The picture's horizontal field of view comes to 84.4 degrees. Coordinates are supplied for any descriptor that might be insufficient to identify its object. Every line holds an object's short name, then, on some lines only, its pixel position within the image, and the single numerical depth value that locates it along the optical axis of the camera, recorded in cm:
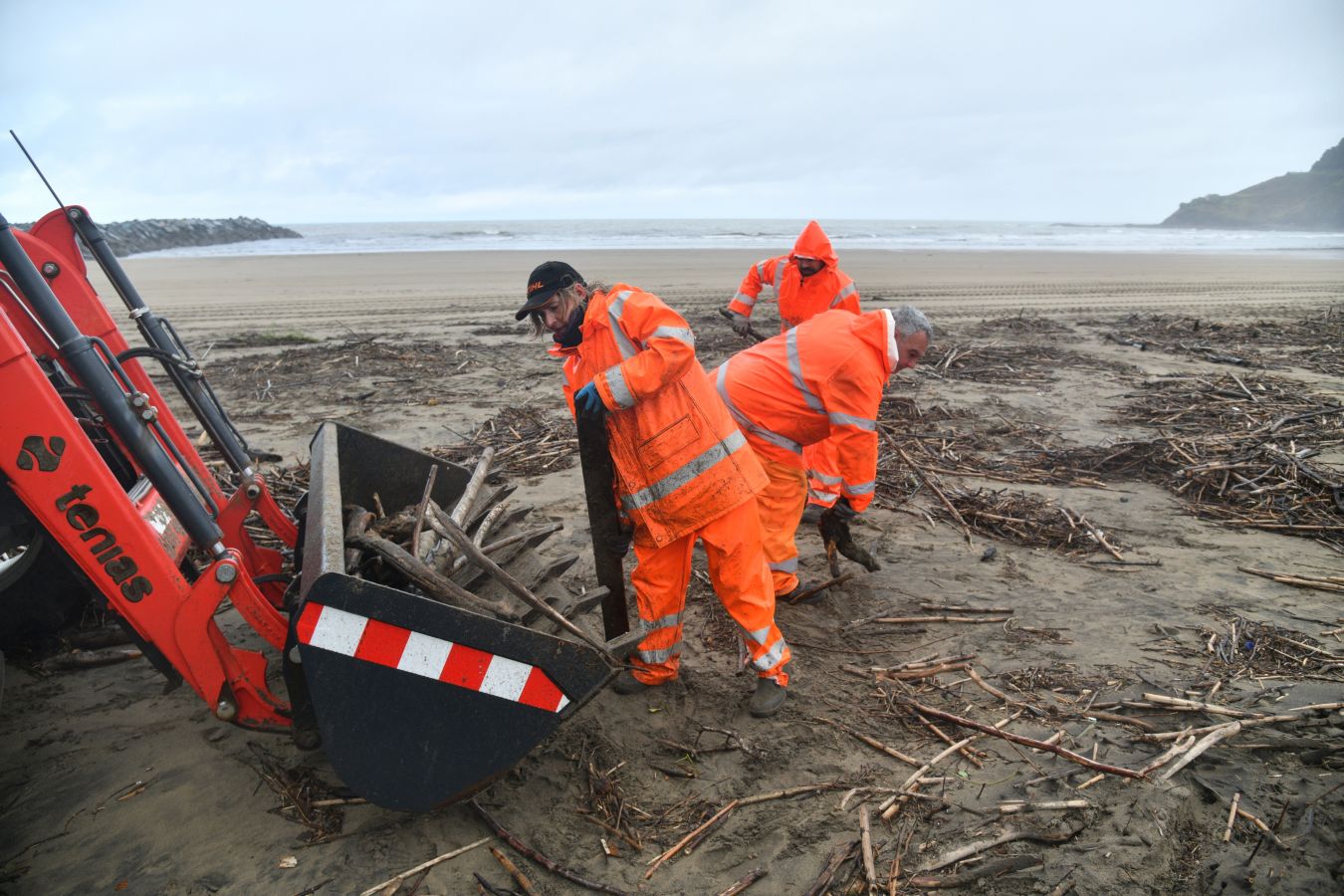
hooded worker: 642
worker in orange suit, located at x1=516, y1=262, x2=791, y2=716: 293
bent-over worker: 361
